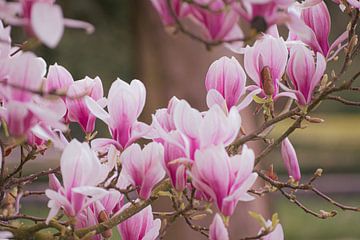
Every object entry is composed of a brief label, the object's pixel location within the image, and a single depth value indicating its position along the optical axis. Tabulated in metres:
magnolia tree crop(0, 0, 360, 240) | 2.28
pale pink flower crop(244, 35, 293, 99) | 2.53
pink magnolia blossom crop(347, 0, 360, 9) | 2.49
